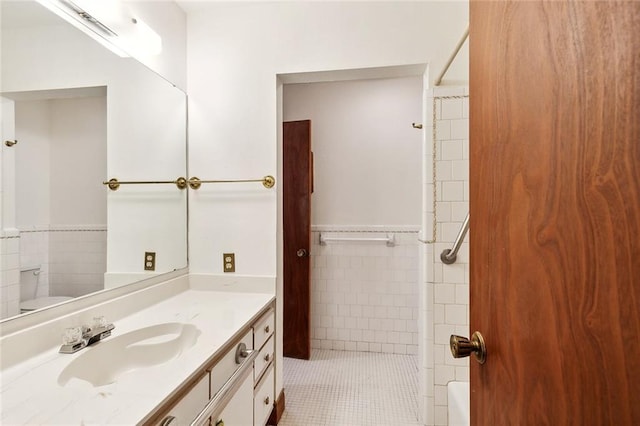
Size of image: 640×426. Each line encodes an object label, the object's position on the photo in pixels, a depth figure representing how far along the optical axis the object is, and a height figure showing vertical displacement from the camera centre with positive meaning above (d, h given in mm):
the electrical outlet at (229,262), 1859 -318
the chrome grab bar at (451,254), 1575 -238
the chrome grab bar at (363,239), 2695 -263
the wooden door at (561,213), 333 -4
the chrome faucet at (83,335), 1011 -437
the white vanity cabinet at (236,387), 871 -627
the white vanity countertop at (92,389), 676 -464
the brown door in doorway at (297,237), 2561 -229
